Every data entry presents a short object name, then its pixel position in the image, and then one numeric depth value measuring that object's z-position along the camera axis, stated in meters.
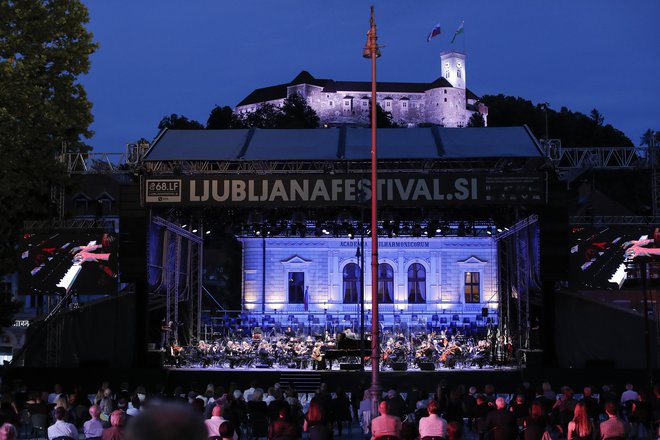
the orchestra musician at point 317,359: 28.29
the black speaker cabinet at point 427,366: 27.36
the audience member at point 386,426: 10.75
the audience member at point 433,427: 11.35
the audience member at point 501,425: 10.90
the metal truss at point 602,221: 27.50
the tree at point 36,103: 28.23
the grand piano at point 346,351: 28.56
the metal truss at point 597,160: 27.50
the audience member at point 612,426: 10.97
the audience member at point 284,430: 11.16
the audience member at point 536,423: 10.78
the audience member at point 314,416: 13.18
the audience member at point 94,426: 12.69
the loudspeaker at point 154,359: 26.57
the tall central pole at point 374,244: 16.09
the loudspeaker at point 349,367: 27.53
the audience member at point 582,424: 11.44
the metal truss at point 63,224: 28.16
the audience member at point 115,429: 10.48
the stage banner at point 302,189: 26.38
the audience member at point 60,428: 11.84
